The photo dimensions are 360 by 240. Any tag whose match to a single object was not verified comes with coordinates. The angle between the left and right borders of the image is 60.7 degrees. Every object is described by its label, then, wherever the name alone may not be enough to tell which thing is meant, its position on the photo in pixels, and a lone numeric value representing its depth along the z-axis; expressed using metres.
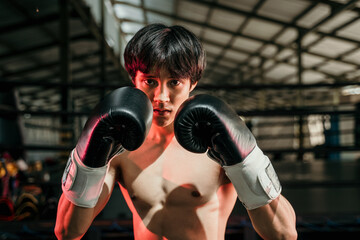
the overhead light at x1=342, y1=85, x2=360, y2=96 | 10.61
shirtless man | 0.82
